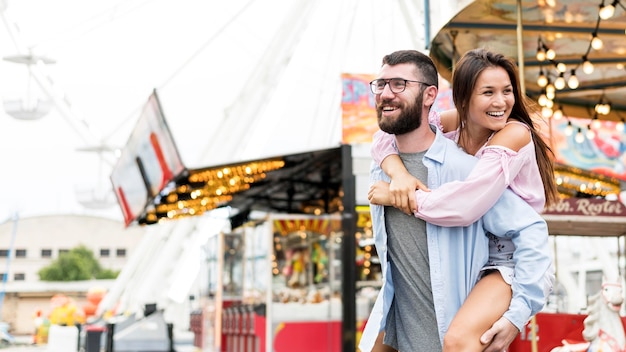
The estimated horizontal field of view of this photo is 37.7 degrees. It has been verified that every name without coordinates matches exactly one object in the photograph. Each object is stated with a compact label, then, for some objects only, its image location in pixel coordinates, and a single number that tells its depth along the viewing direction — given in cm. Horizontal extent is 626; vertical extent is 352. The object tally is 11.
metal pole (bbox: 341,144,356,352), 1205
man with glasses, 246
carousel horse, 567
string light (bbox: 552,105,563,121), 1004
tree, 6444
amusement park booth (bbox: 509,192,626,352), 584
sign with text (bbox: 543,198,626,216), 706
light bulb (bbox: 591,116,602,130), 1030
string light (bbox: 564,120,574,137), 1062
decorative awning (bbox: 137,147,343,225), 1252
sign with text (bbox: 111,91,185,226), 1103
